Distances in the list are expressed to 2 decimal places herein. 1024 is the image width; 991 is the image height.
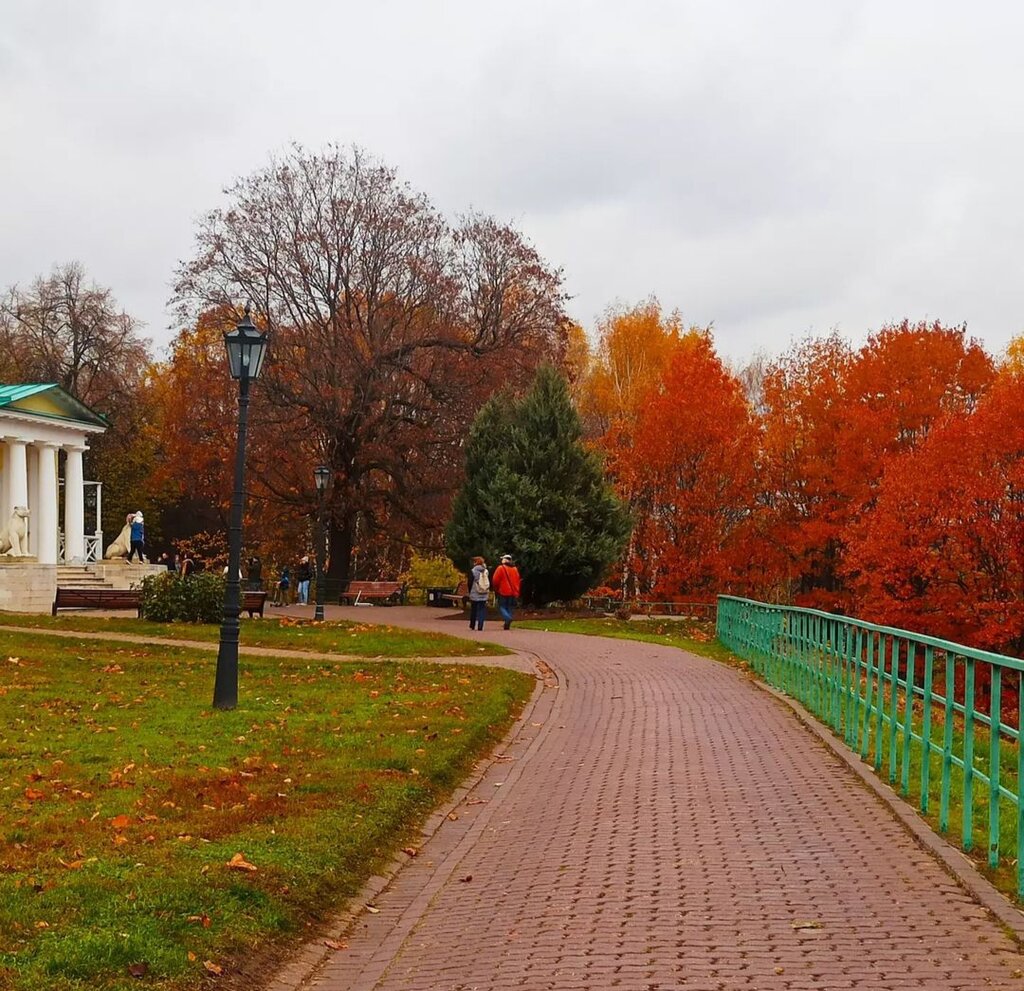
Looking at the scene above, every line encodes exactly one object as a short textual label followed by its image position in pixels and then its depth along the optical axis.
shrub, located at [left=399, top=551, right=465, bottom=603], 56.12
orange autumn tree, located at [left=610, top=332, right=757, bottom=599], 42.53
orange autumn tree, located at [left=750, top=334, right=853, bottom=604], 40.84
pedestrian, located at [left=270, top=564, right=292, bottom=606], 50.69
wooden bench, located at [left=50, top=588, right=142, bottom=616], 30.81
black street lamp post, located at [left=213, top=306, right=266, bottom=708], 14.03
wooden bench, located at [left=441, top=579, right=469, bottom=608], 38.66
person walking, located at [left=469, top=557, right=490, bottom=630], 27.83
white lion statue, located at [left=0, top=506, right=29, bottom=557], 36.31
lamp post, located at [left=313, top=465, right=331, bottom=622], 30.39
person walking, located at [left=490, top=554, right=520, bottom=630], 28.78
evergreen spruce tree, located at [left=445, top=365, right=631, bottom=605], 33.78
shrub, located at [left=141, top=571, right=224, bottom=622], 27.47
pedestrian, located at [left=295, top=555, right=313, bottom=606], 44.72
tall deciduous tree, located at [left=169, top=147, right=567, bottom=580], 40.84
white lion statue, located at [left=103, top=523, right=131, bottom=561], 40.44
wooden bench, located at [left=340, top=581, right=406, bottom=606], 41.12
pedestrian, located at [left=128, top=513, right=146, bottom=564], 40.16
